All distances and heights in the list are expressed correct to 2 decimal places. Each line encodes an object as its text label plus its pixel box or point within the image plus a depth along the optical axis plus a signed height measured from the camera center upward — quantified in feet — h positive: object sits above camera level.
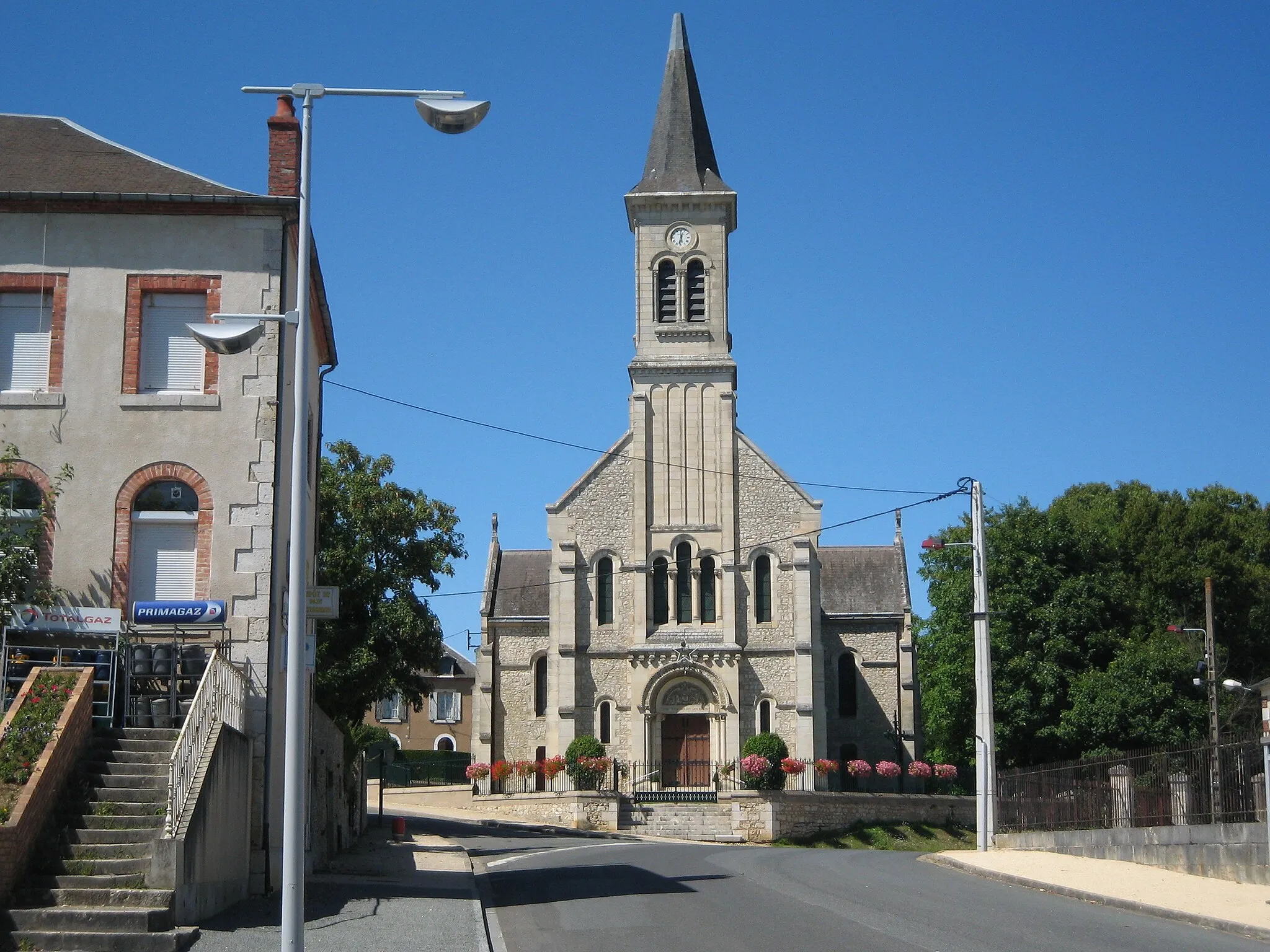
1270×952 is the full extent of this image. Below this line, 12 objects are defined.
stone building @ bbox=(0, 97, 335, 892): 59.41 +12.12
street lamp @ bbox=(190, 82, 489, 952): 35.19 +5.46
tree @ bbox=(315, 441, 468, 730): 123.75 +9.55
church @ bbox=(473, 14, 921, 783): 155.53 +13.03
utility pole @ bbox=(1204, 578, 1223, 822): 104.60 +2.03
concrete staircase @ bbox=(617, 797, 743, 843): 138.21 -13.17
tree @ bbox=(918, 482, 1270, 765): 137.59 +7.60
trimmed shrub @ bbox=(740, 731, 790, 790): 142.00 -6.62
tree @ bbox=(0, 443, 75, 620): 56.44 +5.56
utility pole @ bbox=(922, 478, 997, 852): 91.45 -3.10
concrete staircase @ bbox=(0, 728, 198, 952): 41.16 -5.82
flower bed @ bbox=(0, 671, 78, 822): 45.65 -1.62
